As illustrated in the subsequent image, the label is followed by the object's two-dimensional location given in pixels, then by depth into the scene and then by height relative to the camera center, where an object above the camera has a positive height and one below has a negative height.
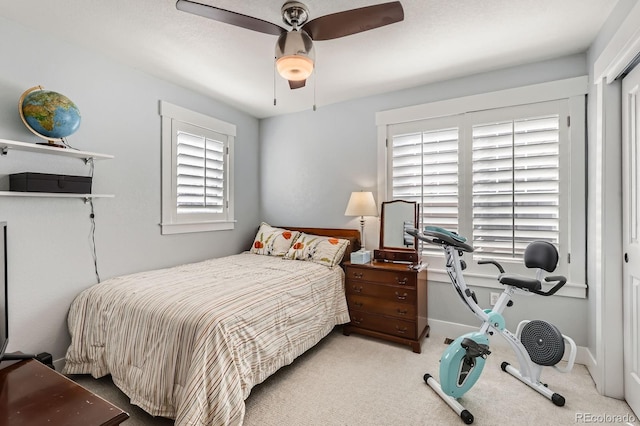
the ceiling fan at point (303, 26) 1.64 +1.08
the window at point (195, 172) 3.14 +0.47
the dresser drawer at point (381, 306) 2.82 -0.88
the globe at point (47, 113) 2.08 +0.69
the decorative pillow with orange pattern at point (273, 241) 3.64 -0.33
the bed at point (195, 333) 1.73 -0.80
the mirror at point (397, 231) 3.12 -0.18
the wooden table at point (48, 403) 0.93 -0.63
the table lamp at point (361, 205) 3.29 +0.10
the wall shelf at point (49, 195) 2.03 +0.13
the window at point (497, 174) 2.60 +0.39
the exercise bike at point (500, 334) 1.98 -0.83
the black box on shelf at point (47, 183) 2.05 +0.21
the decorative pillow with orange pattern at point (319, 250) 3.22 -0.39
